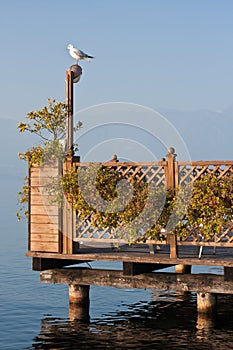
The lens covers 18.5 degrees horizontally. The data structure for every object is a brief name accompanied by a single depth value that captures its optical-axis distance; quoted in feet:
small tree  46.88
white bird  49.42
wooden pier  43.14
